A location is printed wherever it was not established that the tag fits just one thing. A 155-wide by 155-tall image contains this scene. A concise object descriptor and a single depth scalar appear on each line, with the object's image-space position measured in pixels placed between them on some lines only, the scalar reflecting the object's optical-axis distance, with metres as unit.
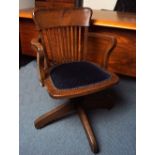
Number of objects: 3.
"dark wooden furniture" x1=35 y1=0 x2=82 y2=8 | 2.79
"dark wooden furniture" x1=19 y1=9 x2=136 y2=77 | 1.67
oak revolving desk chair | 1.19
